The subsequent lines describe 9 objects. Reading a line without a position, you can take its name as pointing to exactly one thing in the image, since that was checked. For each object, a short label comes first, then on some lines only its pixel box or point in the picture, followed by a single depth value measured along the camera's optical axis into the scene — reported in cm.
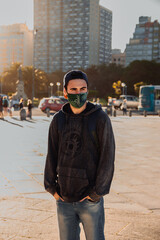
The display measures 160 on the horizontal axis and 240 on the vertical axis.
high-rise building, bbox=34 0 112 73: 16638
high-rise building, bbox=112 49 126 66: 19212
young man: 223
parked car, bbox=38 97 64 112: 3194
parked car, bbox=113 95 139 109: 4447
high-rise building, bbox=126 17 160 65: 16075
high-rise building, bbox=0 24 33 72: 19975
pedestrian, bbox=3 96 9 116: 2569
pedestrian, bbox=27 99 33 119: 2552
